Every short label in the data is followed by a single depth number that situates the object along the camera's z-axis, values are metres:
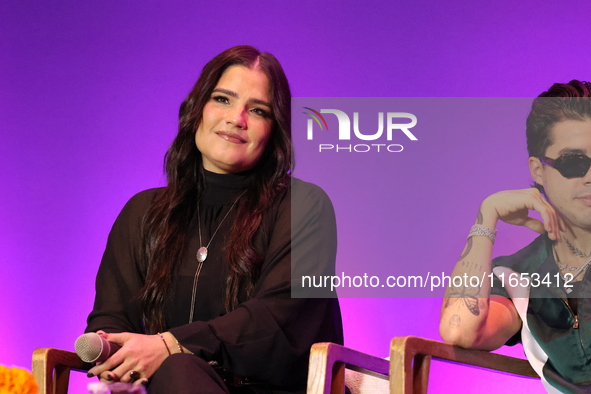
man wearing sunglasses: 5.01
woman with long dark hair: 5.04
